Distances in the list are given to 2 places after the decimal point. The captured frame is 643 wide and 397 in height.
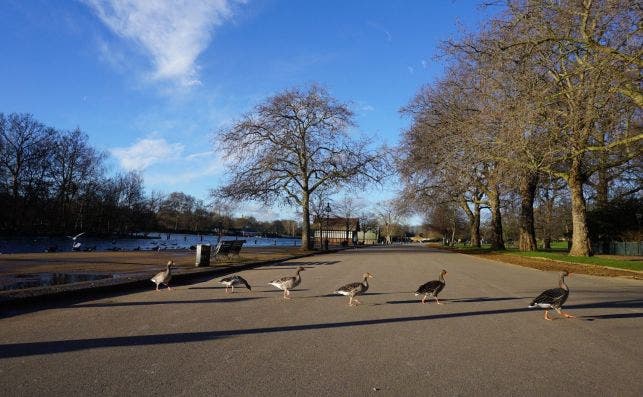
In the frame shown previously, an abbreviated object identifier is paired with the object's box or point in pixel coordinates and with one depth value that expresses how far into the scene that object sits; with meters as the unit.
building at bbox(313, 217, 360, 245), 116.25
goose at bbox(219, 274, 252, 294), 12.83
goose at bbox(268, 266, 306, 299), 11.95
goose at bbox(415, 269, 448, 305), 10.93
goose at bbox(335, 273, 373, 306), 10.84
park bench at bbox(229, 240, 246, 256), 25.71
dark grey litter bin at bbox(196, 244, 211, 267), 20.83
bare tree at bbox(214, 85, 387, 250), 41.62
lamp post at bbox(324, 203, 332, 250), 55.56
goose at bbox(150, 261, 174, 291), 13.12
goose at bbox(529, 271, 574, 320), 8.94
